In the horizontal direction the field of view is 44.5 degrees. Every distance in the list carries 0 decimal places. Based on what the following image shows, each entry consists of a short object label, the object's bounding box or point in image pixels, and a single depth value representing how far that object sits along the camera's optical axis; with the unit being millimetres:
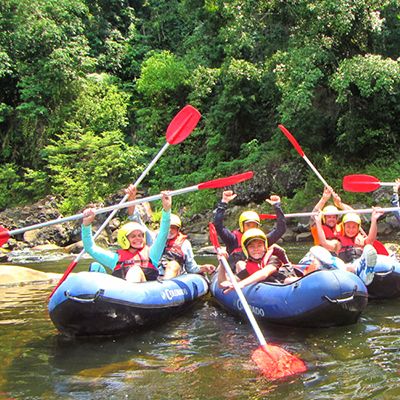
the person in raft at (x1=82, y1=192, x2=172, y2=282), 4227
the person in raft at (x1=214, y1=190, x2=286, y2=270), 4594
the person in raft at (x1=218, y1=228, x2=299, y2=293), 4156
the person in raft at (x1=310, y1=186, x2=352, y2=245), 5344
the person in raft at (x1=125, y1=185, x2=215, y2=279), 5301
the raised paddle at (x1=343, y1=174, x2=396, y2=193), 6062
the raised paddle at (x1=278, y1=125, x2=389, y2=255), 5320
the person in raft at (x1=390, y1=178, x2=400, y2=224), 5418
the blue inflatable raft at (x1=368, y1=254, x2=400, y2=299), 4742
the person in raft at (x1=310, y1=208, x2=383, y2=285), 4520
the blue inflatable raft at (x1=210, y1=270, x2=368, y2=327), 3633
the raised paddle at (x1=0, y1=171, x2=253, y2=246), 4297
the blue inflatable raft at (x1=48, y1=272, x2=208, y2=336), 3611
